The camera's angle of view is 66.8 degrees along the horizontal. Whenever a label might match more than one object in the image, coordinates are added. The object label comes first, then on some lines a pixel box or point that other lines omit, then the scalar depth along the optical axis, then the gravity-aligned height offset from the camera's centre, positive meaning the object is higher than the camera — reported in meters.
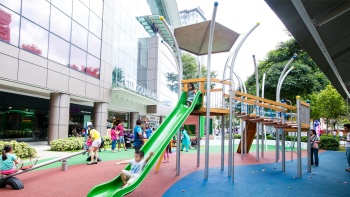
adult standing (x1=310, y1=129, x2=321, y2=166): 11.76 -0.95
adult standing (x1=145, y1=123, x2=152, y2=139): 14.98 -0.79
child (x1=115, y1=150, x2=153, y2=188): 6.07 -1.21
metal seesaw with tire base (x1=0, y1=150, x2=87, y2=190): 6.57 -1.66
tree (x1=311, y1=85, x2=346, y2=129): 23.16 +1.64
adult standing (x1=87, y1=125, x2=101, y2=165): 10.73 -1.10
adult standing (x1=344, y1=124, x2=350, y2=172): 10.21 -0.80
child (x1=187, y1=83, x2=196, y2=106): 9.39 +0.88
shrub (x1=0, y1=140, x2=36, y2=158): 11.26 -1.54
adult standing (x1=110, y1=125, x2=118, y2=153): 15.82 -1.23
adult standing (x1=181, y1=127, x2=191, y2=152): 18.07 -1.61
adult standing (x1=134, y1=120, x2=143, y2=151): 10.29 -0.79
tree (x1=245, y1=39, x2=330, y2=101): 24.27 +4.34
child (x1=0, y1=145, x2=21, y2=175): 6.63 -1.20
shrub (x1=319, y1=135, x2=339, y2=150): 21.30 -1.83
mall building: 14.89 +3.42
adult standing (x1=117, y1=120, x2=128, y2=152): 16.56 -1.12
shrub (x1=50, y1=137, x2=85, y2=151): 15.00 -1.68
